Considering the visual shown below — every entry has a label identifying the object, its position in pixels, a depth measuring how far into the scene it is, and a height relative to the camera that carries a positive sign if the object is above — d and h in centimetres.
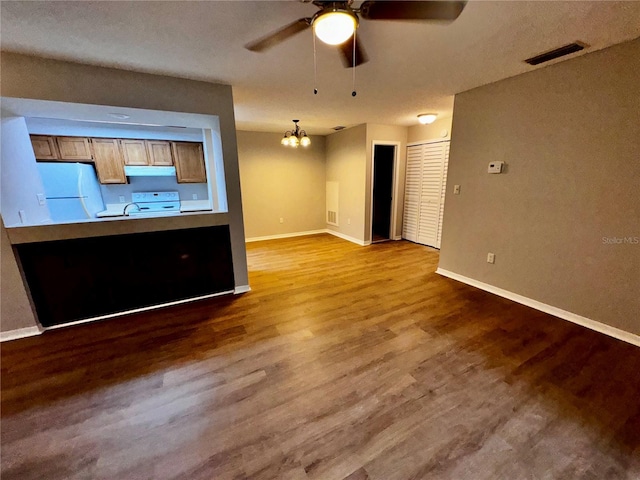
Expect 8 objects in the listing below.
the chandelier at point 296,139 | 484 +81
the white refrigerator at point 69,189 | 382 -5
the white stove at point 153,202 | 488 -33
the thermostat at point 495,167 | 297 +14
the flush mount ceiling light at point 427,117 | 411 +100
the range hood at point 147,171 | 459 +25
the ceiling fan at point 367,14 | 128 +89
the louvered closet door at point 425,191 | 485 -22
